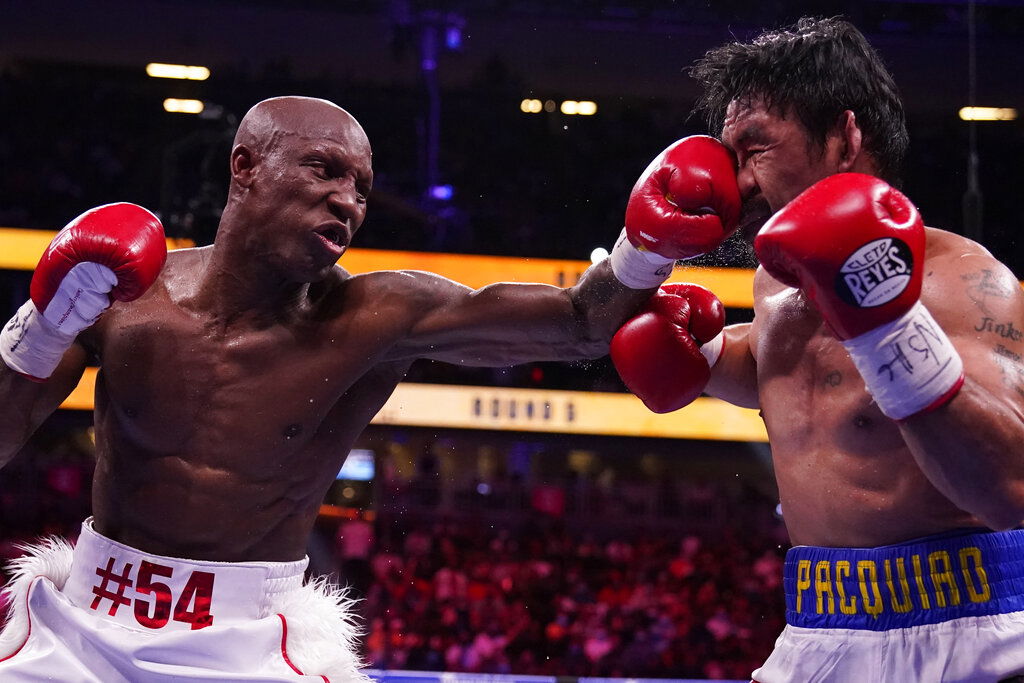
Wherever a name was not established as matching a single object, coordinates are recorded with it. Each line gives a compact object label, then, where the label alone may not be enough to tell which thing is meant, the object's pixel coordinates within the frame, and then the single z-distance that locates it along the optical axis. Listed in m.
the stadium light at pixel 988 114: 8.97
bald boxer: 2.03
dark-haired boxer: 1.47
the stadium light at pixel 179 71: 9.38
